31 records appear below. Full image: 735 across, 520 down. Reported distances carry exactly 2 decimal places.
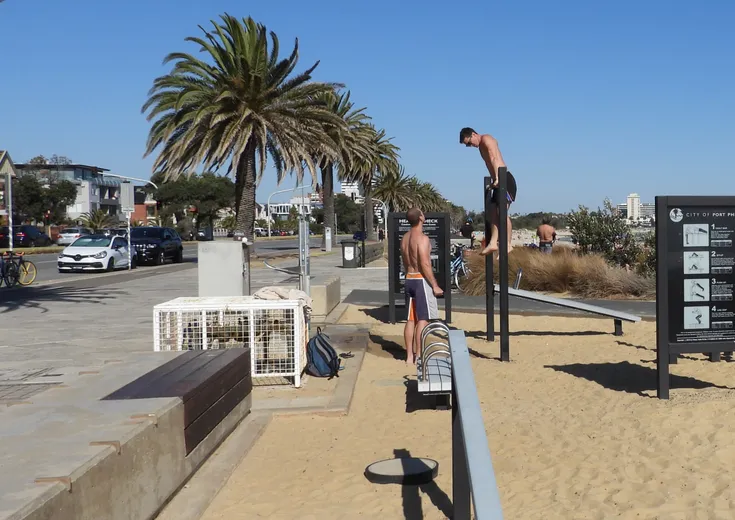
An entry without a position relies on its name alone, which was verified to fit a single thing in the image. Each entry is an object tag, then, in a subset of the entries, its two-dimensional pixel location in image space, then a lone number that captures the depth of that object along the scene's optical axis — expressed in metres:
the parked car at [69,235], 54.43
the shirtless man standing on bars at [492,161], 9.11
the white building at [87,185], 106.69
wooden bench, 4.91
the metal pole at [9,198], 22.95
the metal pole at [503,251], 9.20
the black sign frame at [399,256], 13.26
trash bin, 30.06
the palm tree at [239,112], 30.30
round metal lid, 5.16
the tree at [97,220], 81.44
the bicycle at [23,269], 20.95
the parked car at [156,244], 33.00
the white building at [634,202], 132.38
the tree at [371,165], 50.94
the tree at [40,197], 78.44
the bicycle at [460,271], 18.46
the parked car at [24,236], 49.47
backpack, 8.67
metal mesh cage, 7.94
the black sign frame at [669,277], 7.10
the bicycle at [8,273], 20.56
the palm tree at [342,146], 38.41
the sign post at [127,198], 30.36
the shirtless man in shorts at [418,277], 8.86
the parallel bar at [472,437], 2.65
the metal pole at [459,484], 3.96
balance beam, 10.59
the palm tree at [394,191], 73.62
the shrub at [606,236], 21.00
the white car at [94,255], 28.00
